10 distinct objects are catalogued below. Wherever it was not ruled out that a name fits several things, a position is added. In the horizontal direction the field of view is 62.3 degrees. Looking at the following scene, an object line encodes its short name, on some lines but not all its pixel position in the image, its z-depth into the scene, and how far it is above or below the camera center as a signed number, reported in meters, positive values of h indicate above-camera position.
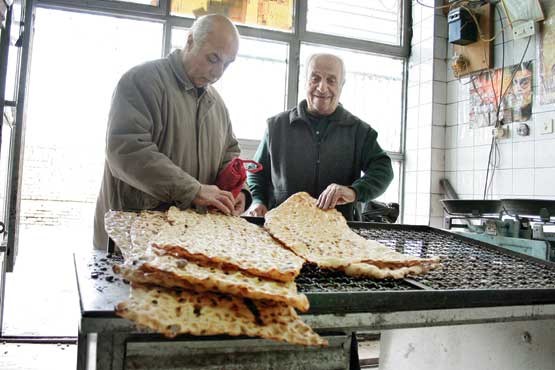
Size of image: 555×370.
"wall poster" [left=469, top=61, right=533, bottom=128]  3.22 +0.91
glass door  2.40 +0.30
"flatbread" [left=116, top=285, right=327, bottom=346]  0.64 -0.16
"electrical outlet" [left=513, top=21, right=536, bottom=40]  3.15 +1.33
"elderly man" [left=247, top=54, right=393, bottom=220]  2.11 +0.29
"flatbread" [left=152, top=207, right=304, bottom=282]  0.81 -0.08
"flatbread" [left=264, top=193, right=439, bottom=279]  1.05 -0.09
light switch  3.04 +0.62
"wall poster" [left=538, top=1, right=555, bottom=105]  3.03 +1.10
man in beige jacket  1.41 +0.26
